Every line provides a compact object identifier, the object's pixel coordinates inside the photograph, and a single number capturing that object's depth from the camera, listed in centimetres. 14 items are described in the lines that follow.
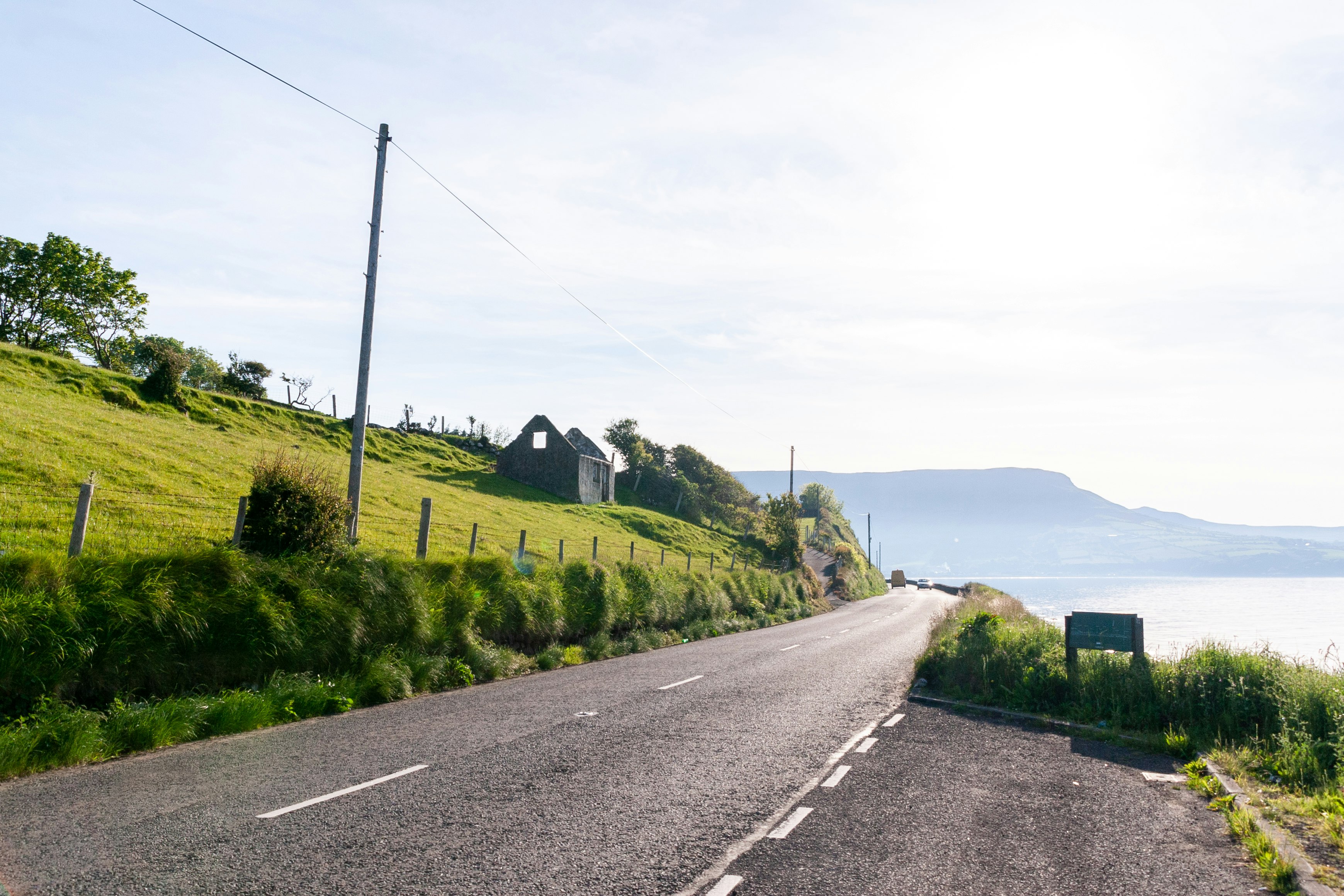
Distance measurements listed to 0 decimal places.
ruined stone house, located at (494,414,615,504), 6069
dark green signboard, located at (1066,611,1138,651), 1222
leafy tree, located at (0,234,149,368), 5925
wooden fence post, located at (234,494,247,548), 1254
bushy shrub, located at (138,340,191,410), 4053
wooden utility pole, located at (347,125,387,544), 1648
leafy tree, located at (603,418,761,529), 7994
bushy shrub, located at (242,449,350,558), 1284
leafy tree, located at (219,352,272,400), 5462
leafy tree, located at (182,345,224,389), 6216
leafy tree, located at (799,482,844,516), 12988
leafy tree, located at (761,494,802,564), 5784
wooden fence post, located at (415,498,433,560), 1664
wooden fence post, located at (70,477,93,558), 1059
